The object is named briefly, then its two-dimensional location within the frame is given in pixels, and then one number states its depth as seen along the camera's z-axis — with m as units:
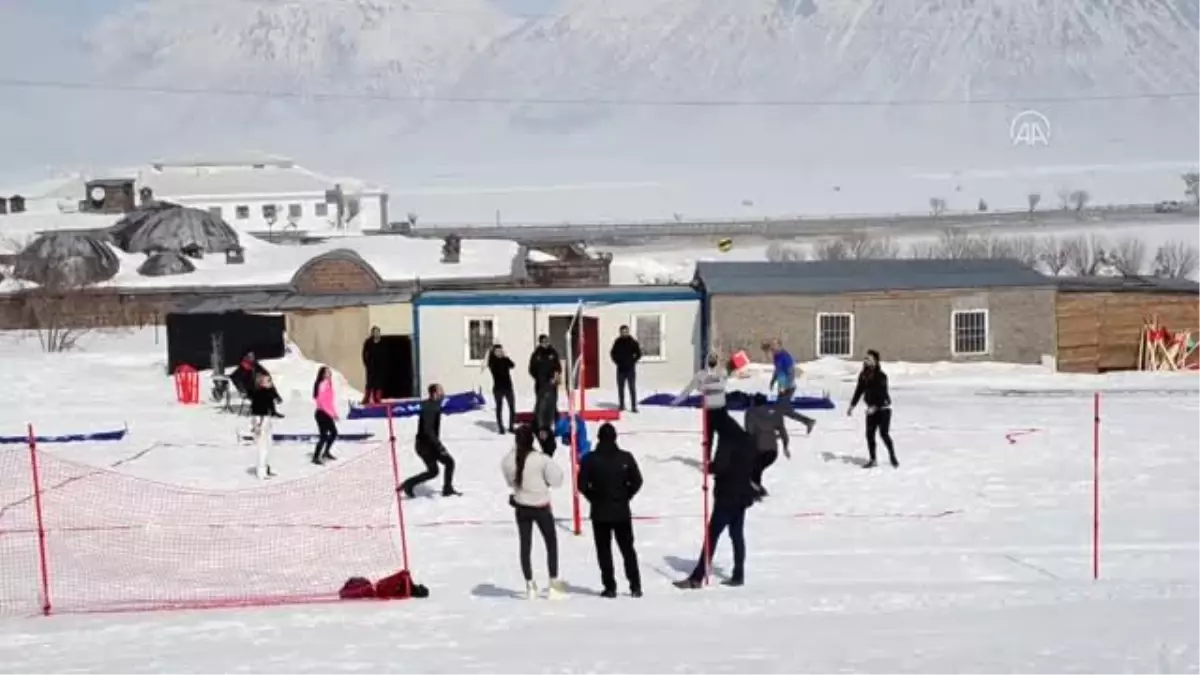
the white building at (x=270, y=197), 143.00
